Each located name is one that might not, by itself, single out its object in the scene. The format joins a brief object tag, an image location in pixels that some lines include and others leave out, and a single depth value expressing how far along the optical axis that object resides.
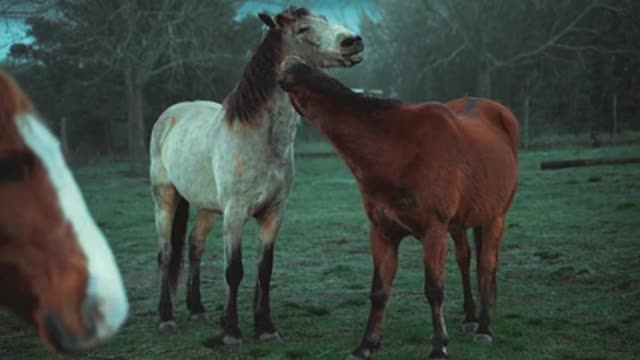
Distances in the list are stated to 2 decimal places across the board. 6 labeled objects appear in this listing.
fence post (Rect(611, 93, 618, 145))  23.08
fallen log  14.25
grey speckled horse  5.06
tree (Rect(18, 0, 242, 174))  18.78
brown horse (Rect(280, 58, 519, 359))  4.24
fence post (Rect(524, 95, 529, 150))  23.75
